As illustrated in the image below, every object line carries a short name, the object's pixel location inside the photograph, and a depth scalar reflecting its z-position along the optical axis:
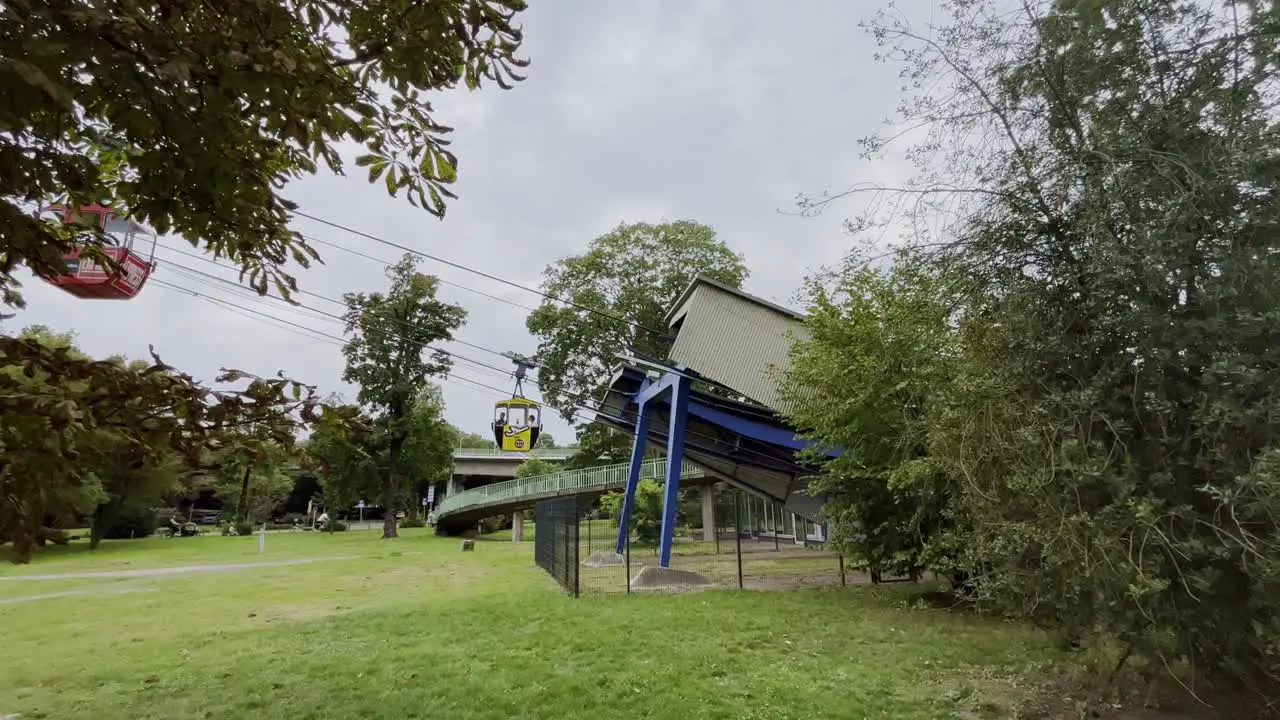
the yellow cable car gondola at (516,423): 18.36
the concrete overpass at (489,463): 54.34
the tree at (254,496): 42.19
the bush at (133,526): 32.81
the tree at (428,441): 39.69
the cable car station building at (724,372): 15.48
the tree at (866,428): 9.33
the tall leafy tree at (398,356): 36.91
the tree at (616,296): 29.50
